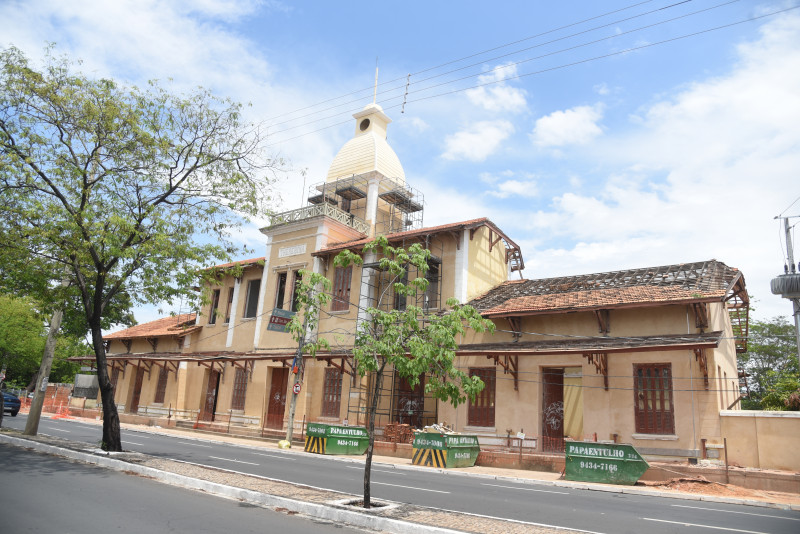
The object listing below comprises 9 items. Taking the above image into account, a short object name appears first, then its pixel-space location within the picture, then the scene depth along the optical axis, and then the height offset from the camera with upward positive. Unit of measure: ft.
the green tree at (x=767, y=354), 112.47 +15.48
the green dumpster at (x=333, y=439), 66.90 -4.57
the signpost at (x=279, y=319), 75.18 +10.39
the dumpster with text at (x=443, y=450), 57.52 -4.38
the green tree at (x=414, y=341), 29.89 +3.35
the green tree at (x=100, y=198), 44.70 +15.59
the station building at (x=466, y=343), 57.11 +8.15
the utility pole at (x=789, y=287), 44.29 +10.97
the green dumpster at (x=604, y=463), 48.39 -3.88
